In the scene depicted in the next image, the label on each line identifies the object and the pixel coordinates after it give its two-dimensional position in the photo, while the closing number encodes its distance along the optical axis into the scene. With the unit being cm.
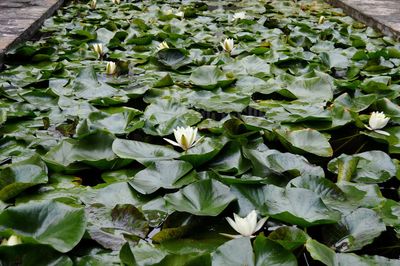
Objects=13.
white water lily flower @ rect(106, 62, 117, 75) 203
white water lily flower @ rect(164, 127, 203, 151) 127
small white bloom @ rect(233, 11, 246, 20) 318
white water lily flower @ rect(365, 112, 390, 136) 142
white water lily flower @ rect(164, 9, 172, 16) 330
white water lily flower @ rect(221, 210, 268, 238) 92
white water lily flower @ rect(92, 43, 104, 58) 230
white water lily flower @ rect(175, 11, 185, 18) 325
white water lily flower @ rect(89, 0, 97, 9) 362
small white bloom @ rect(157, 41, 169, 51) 227
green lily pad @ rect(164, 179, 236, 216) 98
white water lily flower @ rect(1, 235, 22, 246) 82
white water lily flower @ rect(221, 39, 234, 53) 235
